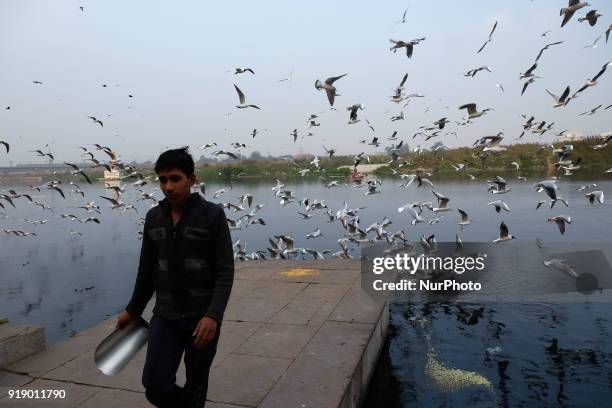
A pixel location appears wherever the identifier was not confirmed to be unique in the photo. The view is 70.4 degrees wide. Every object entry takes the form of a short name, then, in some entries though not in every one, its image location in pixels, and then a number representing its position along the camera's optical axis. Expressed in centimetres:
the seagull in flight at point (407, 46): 1208
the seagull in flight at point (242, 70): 1271
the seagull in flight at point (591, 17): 975
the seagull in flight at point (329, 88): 1144
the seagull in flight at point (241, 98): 1248
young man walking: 321
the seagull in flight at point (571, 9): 942
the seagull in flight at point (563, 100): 1105
